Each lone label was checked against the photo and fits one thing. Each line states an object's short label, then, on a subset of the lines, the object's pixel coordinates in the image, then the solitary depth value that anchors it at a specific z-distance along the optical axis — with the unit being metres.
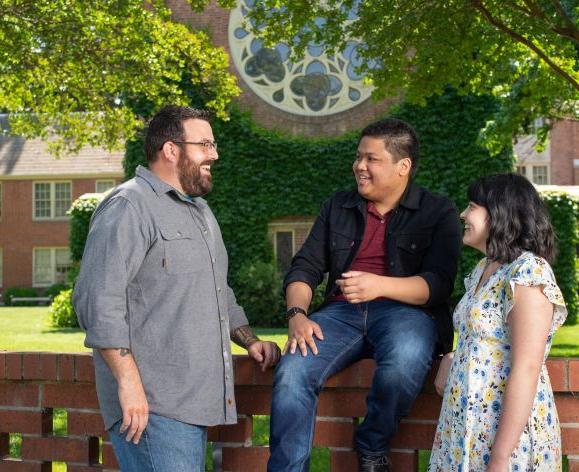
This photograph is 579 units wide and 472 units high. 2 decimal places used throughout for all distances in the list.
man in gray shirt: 3.13
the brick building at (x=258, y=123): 23.53
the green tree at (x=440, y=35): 9.98
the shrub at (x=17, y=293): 41.25
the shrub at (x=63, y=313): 21.95
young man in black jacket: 3.31
